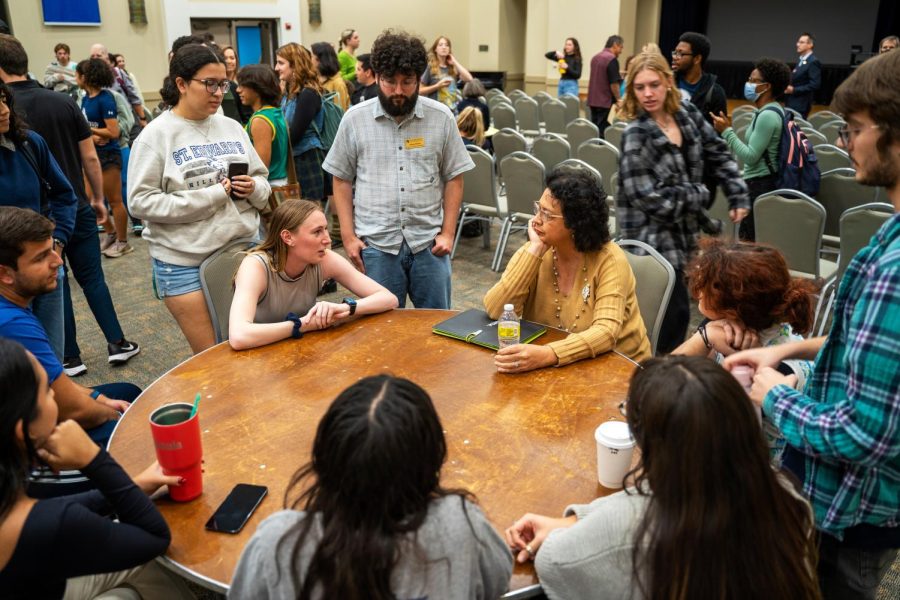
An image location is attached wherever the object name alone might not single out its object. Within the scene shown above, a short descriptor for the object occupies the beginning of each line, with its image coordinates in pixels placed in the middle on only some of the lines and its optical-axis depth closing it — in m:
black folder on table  2.29
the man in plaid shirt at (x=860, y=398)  1.15
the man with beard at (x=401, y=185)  3.01
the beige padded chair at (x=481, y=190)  5.38
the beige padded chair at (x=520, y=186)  4.98
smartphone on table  1.43
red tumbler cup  1.44
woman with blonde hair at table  2.37
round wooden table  1.50
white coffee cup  1.50
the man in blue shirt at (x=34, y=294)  1.93
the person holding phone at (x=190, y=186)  2.66
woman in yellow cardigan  2.35
